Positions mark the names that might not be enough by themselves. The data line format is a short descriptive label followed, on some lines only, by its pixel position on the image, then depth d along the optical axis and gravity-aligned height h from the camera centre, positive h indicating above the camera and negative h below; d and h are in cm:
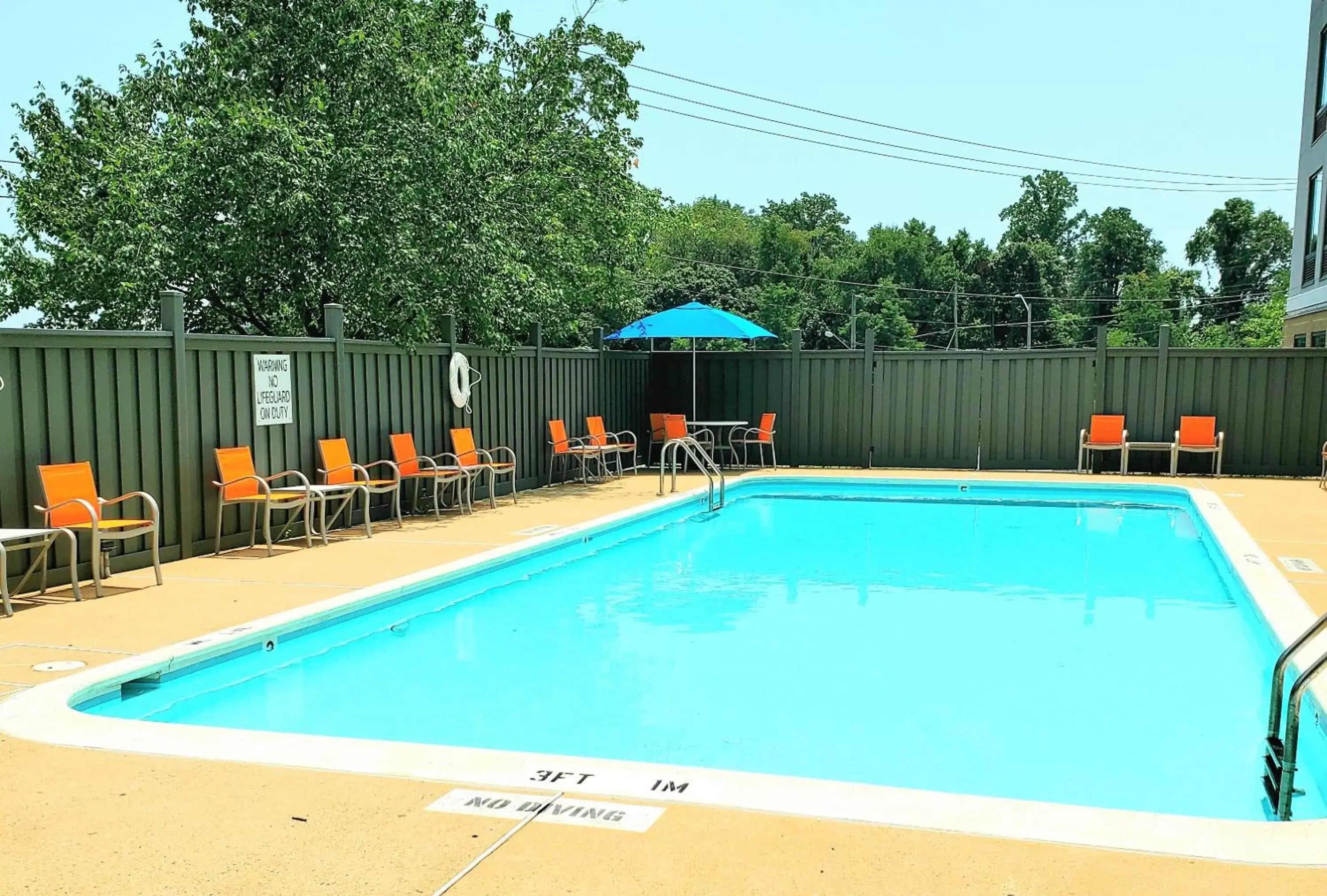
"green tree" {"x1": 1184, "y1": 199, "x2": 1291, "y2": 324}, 4653 +605
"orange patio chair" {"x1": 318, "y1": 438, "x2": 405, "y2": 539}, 890 -81
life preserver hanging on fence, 1092 +1
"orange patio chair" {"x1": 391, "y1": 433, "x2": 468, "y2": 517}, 991 -86
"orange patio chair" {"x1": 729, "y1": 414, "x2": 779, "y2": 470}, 1491 -82
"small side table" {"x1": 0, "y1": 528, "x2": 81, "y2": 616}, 579 -96
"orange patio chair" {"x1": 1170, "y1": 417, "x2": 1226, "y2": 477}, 1347 -71
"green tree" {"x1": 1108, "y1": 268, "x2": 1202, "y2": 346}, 5238 +385
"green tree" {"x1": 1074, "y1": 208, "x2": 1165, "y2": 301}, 5834 +707
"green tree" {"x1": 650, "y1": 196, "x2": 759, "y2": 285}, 5441 +716
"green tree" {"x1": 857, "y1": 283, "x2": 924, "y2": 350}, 5466 +316
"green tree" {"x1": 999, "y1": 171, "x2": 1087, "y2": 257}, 6819 +1118
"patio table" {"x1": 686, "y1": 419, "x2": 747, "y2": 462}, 1426 -68
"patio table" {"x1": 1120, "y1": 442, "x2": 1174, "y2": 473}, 1352 -83
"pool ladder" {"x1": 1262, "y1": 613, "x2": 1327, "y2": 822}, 327 -120
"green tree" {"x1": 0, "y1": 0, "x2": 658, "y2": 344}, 1035 +212
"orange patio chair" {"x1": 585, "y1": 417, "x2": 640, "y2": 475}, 1370 -80
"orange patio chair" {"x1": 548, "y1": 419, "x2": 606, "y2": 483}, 1282 -83
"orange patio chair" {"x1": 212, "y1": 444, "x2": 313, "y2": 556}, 779 -84
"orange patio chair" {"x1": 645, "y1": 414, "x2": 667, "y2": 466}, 1489 -69
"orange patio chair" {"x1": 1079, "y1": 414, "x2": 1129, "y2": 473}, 1381 -70
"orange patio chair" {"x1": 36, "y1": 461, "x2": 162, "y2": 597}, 620 -79
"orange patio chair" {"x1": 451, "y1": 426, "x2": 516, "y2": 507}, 1077 -82
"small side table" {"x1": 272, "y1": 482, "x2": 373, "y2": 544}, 837 -97
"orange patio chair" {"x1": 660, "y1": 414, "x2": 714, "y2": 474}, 1463 -67
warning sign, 839 -10
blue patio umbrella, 1346 +71
